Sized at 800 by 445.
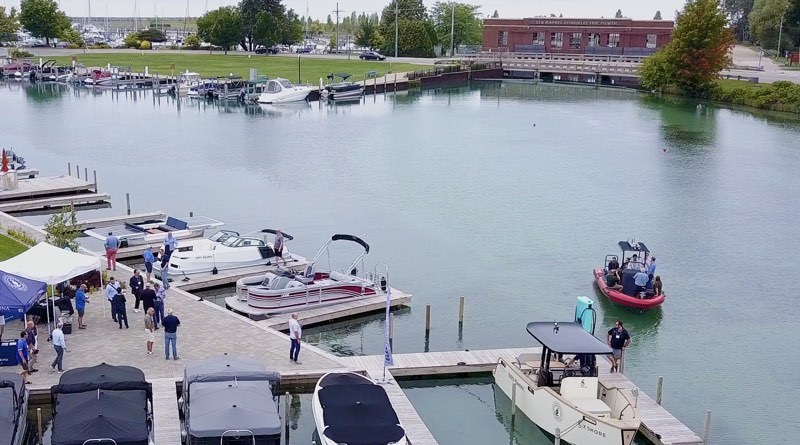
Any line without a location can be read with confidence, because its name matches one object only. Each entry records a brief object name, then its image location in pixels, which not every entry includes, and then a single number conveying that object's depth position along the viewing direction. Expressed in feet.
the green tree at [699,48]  351.87
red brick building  451.53
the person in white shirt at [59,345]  74.02
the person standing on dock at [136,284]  91.40
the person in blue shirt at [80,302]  84.74
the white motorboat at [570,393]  70.28
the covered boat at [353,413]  62.39
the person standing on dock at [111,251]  104.88
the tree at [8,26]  484.13
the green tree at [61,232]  107.55
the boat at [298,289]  98.07
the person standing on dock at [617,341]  83.71
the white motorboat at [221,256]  109.91
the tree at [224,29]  483.51
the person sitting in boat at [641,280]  107.76
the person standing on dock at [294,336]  79.51
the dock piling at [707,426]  70.85
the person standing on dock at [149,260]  106.52
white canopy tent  82.43
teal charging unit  92.27
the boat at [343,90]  335.26
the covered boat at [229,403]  61.62
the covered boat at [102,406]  59.41
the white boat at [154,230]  122.11
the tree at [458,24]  556.10
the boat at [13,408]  60.95
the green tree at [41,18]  477.77
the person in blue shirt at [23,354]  73.44
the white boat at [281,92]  317.01
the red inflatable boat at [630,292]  107.55
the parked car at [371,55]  480.23
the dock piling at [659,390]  78.07
